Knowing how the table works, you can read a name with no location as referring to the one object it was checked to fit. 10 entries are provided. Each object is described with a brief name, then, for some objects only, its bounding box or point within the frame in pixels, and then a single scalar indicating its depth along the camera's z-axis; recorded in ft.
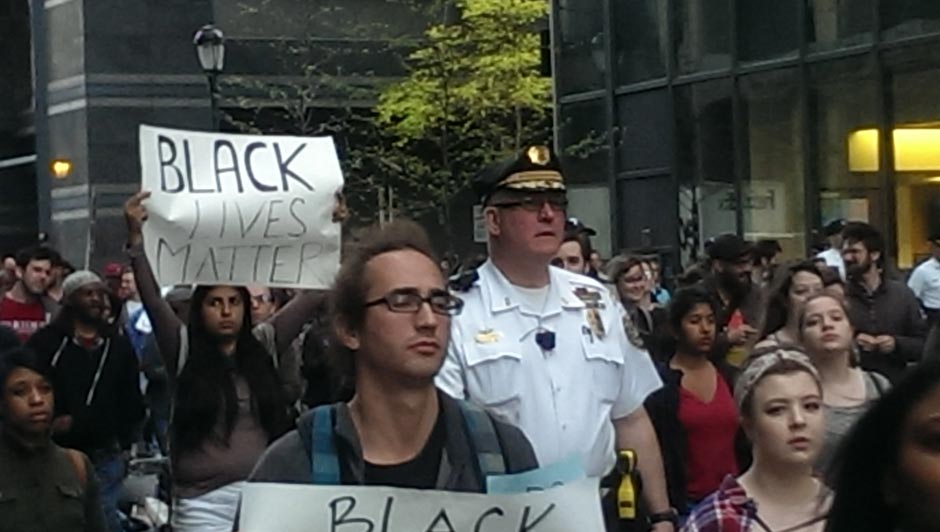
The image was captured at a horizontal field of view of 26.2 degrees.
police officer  21.09
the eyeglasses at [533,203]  21.65
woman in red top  27.45
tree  110.01
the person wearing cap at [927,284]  50.67
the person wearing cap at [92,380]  36.14
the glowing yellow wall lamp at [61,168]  121.82
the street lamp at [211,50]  82.17
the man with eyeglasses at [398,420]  14.82
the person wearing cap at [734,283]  37.78
